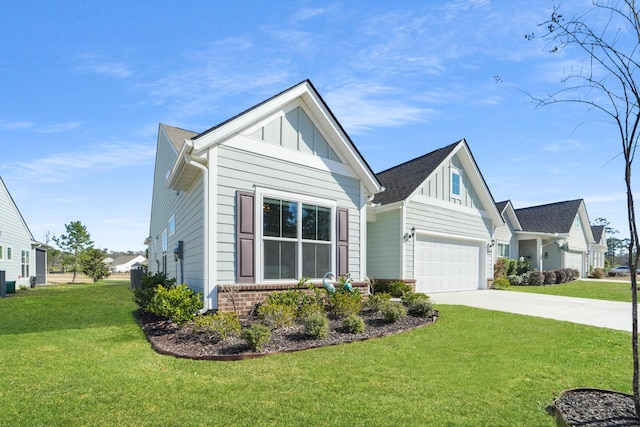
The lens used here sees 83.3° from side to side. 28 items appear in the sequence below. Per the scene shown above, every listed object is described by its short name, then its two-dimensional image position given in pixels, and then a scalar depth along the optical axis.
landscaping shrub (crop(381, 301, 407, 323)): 8.27
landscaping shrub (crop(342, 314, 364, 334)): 7.36
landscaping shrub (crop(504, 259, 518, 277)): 23.06
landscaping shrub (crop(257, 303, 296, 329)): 7.32
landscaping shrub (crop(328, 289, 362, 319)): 8.48
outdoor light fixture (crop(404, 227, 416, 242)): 14.02
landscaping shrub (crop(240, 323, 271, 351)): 6.01
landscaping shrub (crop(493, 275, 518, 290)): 18.84
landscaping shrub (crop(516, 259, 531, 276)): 24.50
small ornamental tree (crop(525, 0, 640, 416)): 3.78
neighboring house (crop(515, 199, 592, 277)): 27.01
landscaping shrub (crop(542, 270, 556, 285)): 23.36
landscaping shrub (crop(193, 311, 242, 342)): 6.56
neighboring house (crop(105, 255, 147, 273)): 78.19
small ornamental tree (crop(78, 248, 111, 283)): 32.91
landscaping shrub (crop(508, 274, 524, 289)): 22.58
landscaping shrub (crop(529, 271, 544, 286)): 22.56
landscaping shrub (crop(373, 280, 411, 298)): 13.00
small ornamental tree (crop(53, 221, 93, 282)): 37.56
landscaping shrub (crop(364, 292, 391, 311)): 9.16
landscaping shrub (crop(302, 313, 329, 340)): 6.82
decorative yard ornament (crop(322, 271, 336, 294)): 9.32
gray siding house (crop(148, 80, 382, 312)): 8.02
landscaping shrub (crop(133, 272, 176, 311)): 9.60
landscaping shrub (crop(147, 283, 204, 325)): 7.20
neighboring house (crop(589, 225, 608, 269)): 37.31
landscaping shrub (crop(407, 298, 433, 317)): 9.03
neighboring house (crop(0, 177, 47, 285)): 21.08
